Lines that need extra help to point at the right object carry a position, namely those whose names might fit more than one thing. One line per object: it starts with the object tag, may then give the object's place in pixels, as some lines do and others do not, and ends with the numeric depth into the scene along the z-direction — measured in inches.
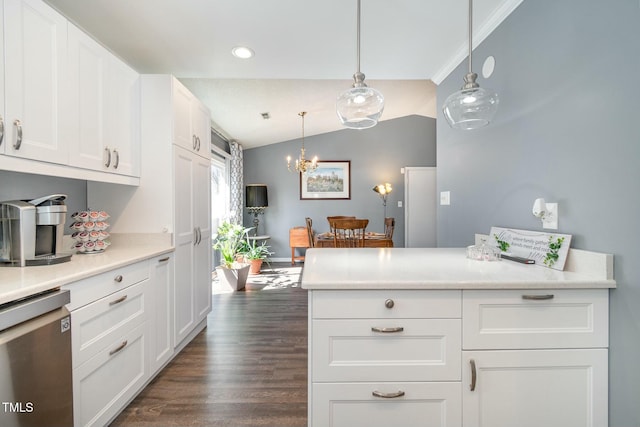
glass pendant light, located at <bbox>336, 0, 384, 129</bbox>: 58.6
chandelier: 208.4
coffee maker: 55.2
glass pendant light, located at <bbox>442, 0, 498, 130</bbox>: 54.0
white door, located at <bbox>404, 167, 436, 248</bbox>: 188.9
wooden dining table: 166.7
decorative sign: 54.0
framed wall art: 249.3
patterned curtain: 221.1
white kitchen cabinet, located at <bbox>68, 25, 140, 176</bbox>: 63.6
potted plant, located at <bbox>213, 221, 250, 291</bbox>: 157.5
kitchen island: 45.8
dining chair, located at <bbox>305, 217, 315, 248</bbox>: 175.8
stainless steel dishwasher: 37.6
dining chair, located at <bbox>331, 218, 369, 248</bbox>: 140.5
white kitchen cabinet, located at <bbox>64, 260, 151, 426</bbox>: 50.8
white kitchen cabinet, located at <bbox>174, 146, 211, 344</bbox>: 89.0
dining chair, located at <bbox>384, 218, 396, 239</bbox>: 170.2
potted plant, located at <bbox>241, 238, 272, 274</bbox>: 185.8
